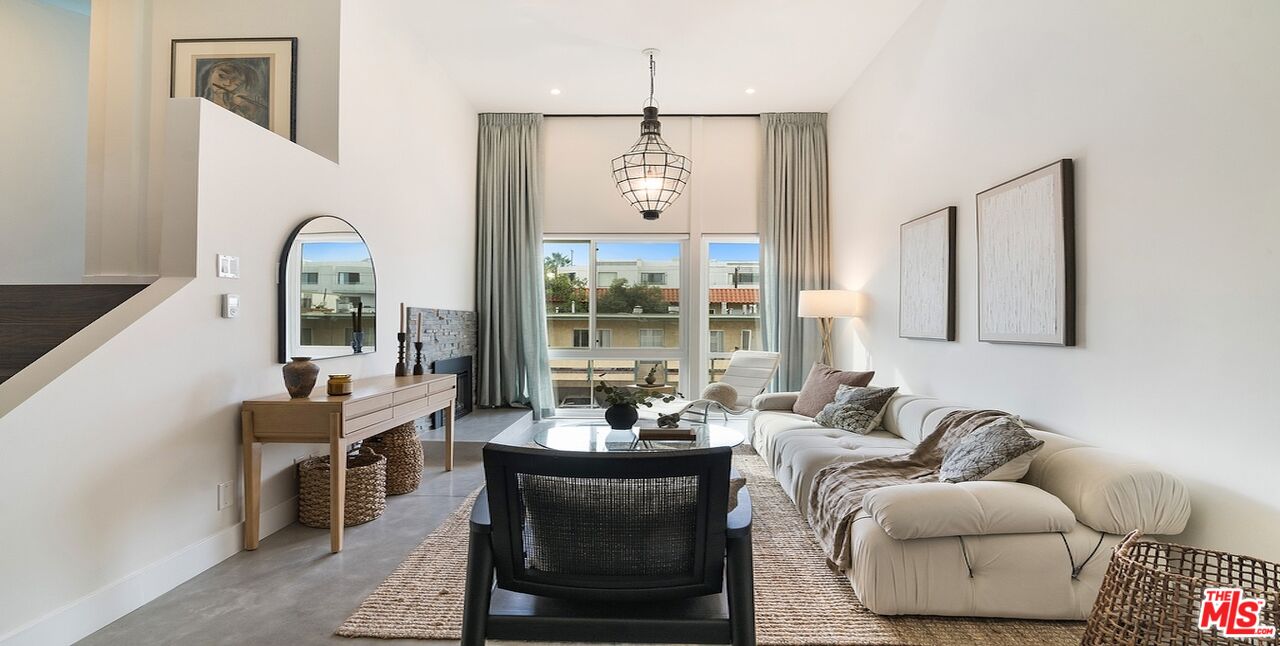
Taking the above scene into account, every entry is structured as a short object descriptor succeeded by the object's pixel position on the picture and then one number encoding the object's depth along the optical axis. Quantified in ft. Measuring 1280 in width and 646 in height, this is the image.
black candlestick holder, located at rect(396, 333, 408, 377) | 12.72
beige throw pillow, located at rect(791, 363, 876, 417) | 13.85
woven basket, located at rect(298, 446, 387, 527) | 9.84
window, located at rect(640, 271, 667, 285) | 20.74
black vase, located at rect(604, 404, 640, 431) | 10.93
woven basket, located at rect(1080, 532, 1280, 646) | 3.46
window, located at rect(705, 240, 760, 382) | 20.39
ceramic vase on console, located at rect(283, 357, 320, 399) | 8.86
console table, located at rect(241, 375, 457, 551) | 8.57
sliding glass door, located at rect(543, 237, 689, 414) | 20.71
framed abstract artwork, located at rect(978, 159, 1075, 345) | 8.46
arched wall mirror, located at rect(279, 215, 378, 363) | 9.98
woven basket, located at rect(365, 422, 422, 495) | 11.75
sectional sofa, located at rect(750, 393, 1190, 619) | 6.57
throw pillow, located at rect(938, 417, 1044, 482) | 7.43
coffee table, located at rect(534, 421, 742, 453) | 10.31
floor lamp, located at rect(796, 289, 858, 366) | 16.69
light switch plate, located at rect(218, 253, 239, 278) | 8.45
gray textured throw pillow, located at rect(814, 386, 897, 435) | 12.17
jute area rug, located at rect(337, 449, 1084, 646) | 6.51
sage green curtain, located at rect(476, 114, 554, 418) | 19.98
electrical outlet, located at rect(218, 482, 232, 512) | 8.51
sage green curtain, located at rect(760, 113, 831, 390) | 19.45
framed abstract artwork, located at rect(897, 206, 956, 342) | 11.80
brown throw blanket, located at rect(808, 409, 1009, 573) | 7.74
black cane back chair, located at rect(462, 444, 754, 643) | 4.06
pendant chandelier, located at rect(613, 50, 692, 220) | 13.76
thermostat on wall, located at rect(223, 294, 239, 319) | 8.53
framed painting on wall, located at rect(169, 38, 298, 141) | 11.52
